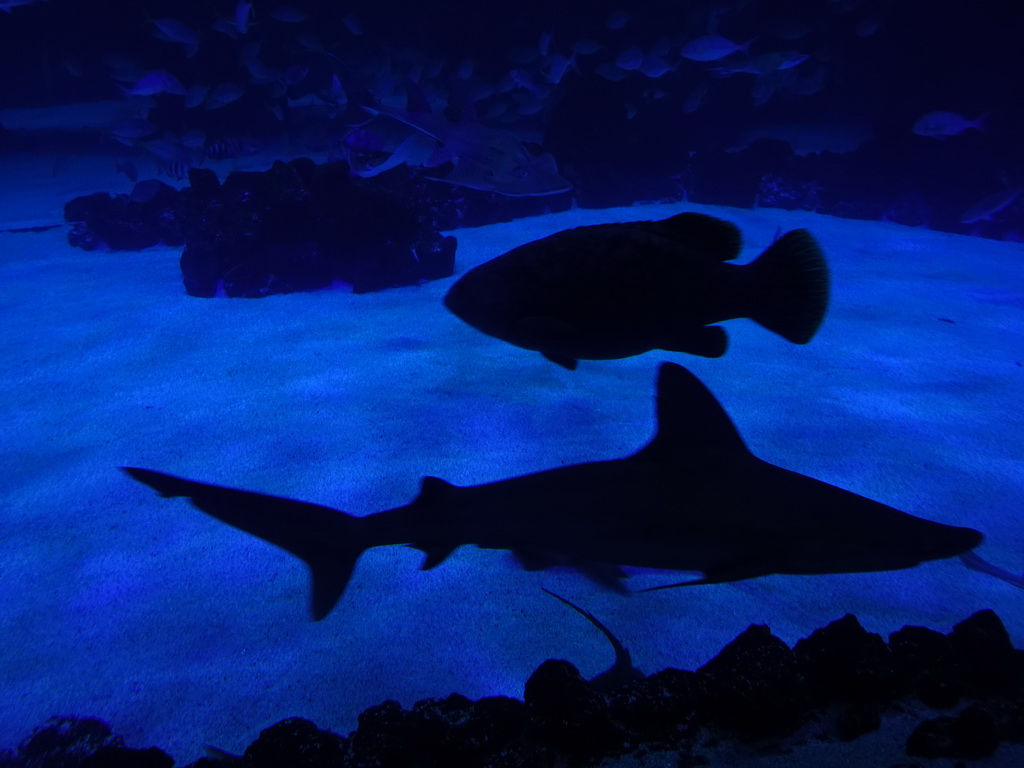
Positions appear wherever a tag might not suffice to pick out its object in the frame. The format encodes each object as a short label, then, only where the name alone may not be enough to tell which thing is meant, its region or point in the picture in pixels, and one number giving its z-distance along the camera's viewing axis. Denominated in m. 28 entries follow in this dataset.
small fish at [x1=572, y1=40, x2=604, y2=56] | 13.66
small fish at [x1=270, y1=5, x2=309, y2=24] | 13.25
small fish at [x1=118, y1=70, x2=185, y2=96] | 11.67
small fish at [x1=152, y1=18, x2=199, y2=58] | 11.41
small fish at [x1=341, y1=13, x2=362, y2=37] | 14.21
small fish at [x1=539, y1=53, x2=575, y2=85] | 12.80
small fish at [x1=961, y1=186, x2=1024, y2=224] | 9.53
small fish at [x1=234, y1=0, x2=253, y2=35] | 11.58
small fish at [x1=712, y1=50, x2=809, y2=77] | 11.91
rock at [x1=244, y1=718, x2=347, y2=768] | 1.83
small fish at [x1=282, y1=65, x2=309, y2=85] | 12.81
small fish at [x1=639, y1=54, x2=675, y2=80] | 12.54
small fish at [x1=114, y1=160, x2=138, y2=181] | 12.88
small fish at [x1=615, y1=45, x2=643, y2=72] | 12.75
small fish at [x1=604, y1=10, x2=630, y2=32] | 13.66
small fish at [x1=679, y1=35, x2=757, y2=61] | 11.45
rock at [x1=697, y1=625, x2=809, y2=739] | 1.80
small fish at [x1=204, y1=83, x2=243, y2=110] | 12.30
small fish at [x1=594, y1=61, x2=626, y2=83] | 12.88
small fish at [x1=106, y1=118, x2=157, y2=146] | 11.44
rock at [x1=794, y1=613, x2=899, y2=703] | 1.91
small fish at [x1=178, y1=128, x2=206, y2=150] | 11.70
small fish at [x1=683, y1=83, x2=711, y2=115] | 13.35
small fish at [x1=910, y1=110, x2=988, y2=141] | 10.73
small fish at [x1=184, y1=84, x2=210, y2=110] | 12.44
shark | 1.75
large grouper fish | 1.84
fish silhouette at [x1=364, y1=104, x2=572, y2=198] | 5.51
